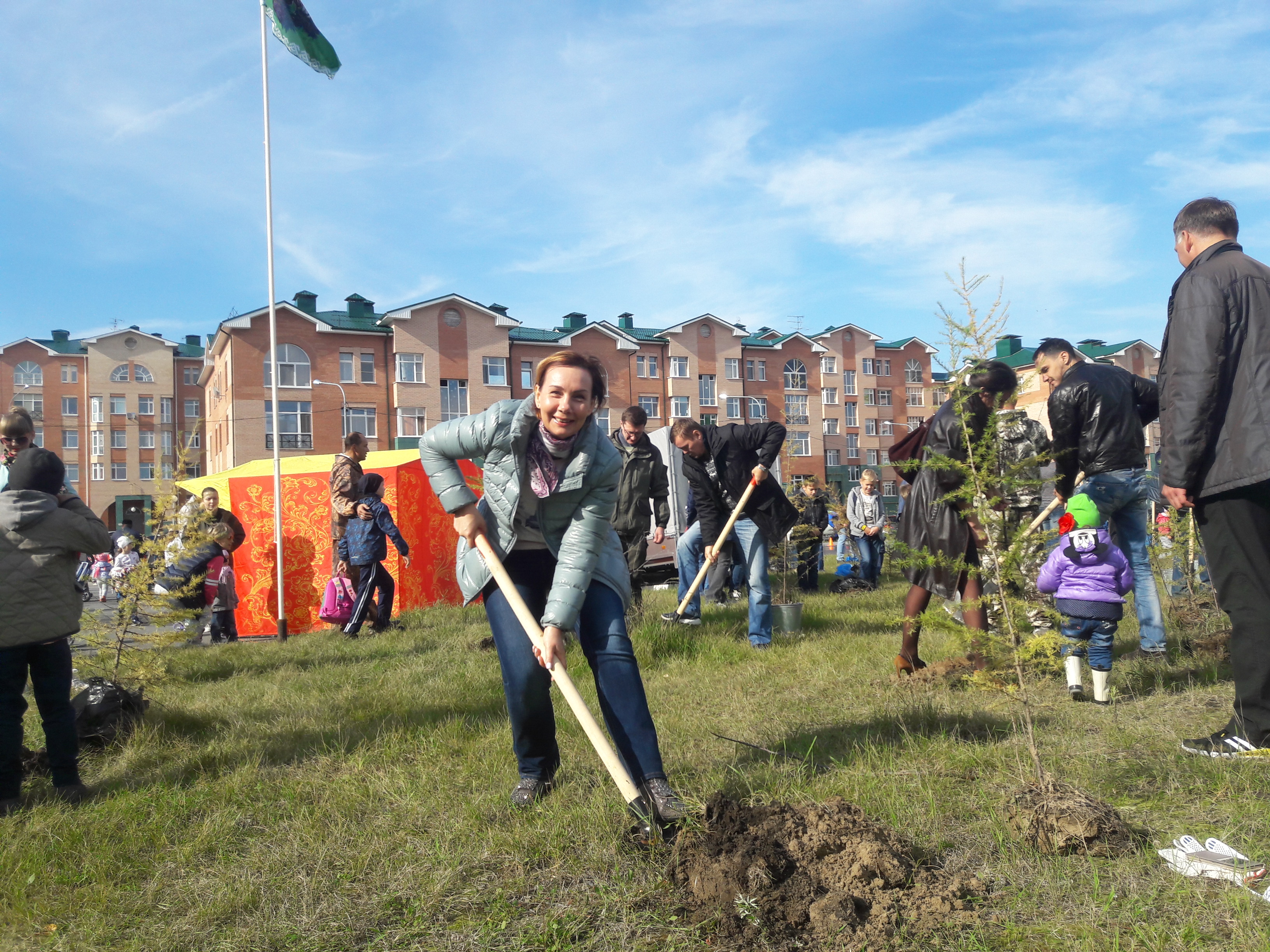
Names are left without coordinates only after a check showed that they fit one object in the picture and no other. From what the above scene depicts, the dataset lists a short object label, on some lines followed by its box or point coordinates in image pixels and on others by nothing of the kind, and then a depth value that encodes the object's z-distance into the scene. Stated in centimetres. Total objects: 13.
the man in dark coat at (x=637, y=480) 801
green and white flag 1145
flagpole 973
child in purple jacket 450
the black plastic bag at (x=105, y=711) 449
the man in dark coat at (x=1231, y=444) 343
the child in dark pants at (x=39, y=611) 376
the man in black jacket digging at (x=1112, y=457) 547
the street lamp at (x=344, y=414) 4956
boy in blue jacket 887
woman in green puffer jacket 311
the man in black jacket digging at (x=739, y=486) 709
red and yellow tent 1066
